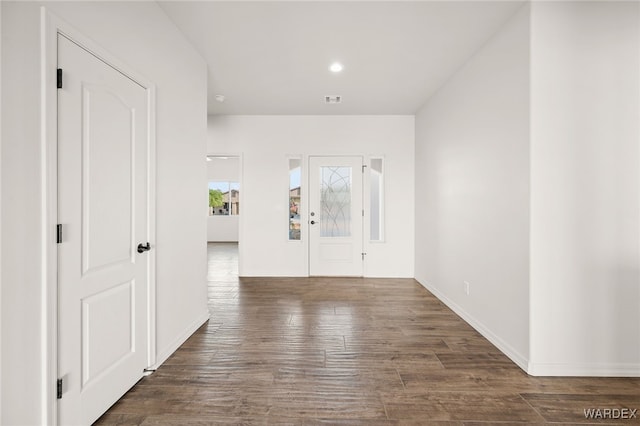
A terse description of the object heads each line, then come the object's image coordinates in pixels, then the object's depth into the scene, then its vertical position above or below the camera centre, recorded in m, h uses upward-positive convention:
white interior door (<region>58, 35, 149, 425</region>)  1.57 -0.12
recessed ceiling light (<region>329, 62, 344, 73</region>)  3.40 +1.58
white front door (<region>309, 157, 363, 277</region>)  5.41 -0.07
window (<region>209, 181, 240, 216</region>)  11.15 +0.46
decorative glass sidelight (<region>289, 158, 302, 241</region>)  5.44 +0.27
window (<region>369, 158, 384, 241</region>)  5.38 +0.24
